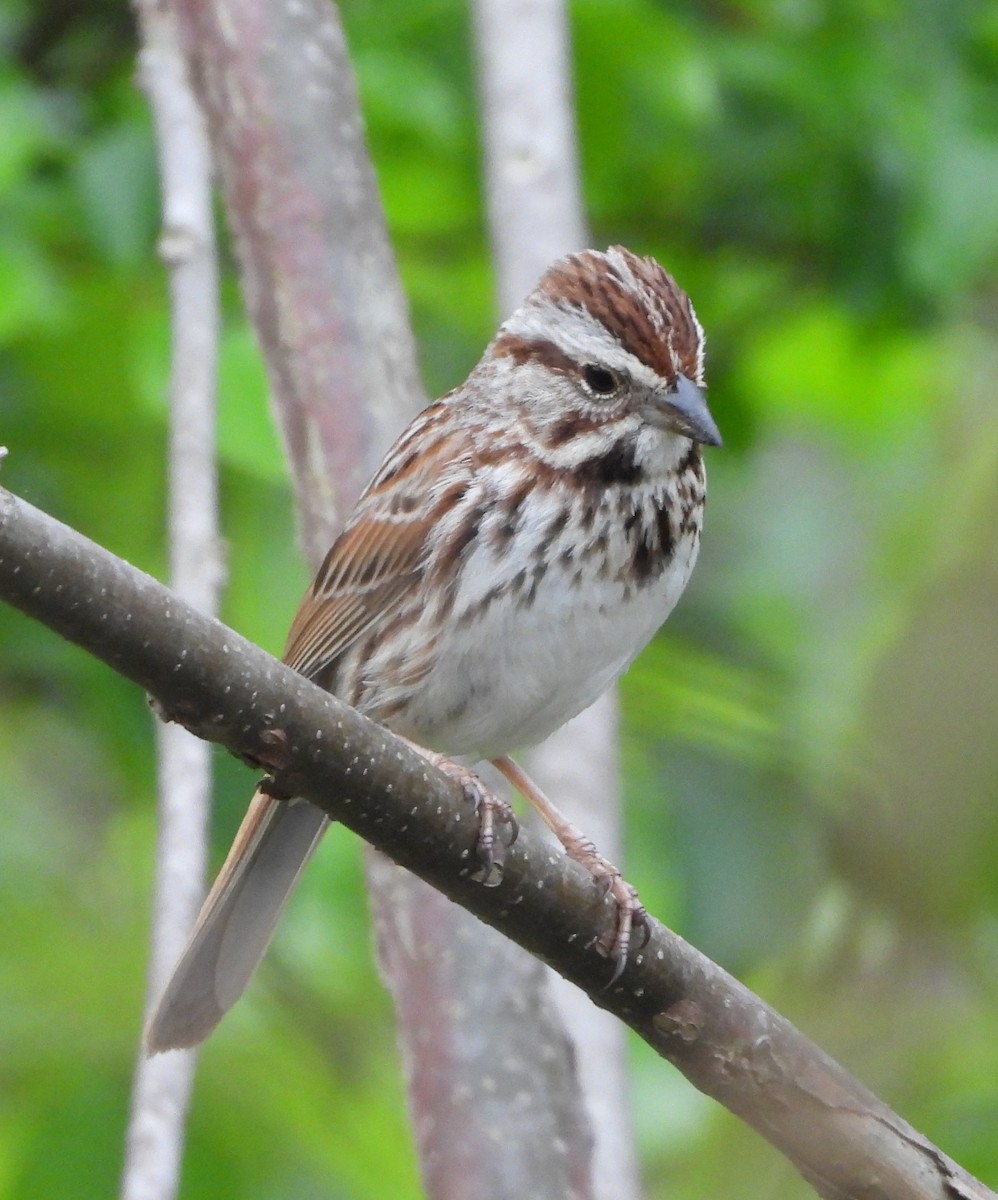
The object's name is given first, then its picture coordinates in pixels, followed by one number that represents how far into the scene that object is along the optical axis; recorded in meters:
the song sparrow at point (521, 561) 6.39
